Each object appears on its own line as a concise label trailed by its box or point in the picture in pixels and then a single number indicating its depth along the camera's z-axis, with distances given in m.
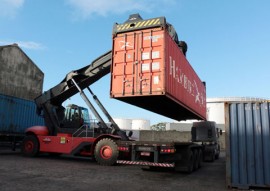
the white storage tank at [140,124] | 70.51
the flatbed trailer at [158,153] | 9.48
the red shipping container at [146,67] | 8.87
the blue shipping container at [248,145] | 7.77
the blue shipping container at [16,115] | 15.90
